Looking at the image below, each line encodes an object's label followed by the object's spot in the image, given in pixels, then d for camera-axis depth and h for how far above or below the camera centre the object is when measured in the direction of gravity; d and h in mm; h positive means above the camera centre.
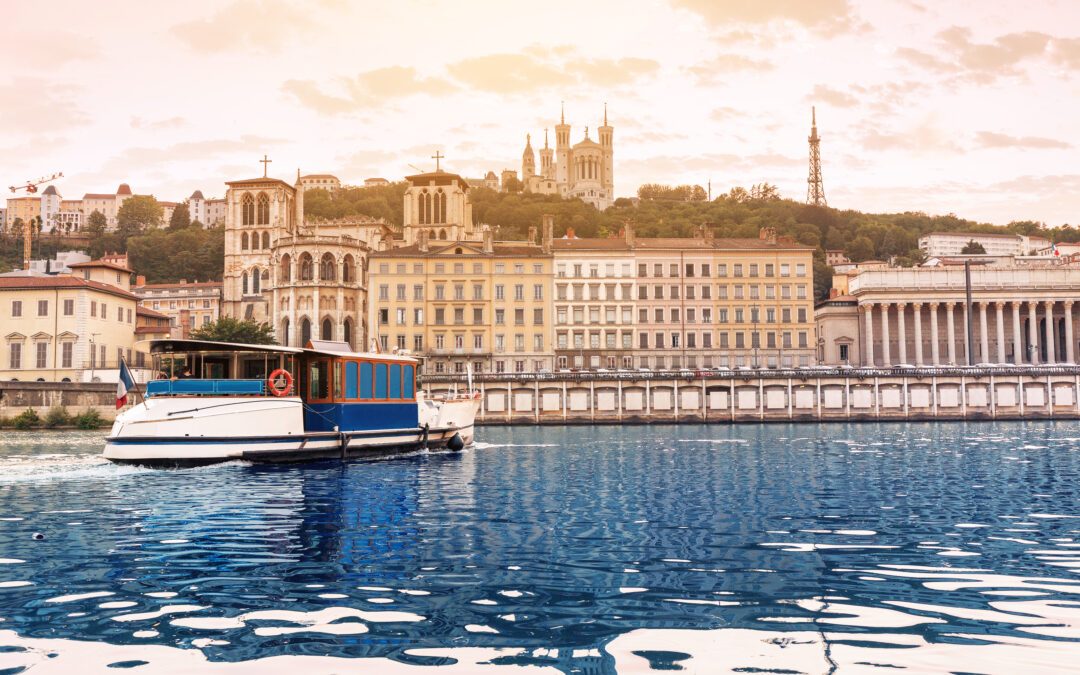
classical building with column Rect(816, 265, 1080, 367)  106562 +7063
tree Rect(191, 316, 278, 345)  85512 +5015
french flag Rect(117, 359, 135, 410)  29267 +78
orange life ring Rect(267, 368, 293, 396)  32375 -13
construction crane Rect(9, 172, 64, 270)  107238 +34080
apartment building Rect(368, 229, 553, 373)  94375 +7663
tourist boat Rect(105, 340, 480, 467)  30438 -794
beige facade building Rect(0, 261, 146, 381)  76625 +4639
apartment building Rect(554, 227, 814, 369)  96375 +8079
